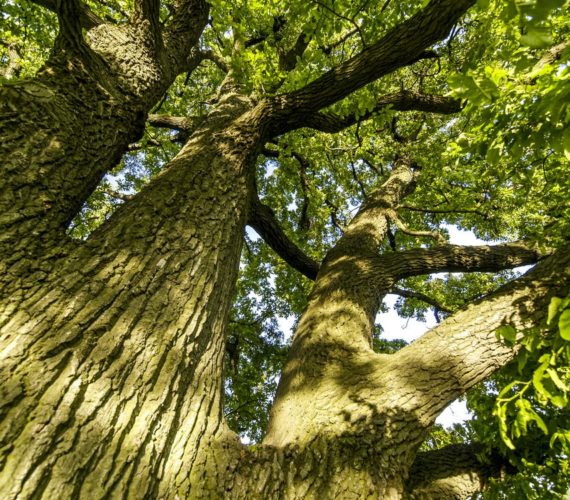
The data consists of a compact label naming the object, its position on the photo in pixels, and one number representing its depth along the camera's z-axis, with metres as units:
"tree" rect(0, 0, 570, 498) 1.33
